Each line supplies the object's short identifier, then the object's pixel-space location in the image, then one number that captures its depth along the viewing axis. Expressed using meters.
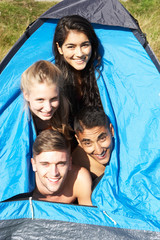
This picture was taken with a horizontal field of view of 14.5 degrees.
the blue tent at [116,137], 2.33
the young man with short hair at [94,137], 2.55
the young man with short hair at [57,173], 2.38
